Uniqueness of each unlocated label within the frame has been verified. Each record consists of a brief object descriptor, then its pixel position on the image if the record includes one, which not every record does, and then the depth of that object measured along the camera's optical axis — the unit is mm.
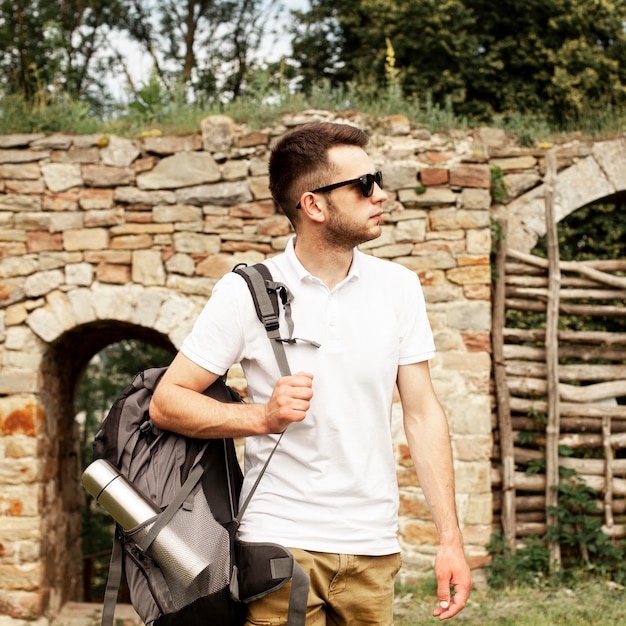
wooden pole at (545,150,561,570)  5199
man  1850
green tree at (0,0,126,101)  12352
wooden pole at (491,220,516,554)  5215
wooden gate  5254
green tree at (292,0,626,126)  10281
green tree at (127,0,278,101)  13844
